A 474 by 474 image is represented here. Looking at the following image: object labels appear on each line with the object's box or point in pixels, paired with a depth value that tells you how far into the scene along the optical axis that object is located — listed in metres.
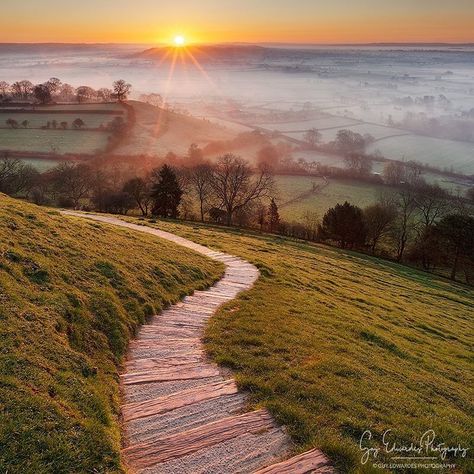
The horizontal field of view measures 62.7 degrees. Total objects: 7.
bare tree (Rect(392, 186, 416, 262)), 67.44
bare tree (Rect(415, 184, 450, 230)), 73.06
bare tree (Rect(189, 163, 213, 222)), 69.44
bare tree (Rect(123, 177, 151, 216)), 68.06
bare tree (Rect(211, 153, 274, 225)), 66.44
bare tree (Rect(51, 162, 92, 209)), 71.74
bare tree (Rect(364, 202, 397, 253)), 66.62
